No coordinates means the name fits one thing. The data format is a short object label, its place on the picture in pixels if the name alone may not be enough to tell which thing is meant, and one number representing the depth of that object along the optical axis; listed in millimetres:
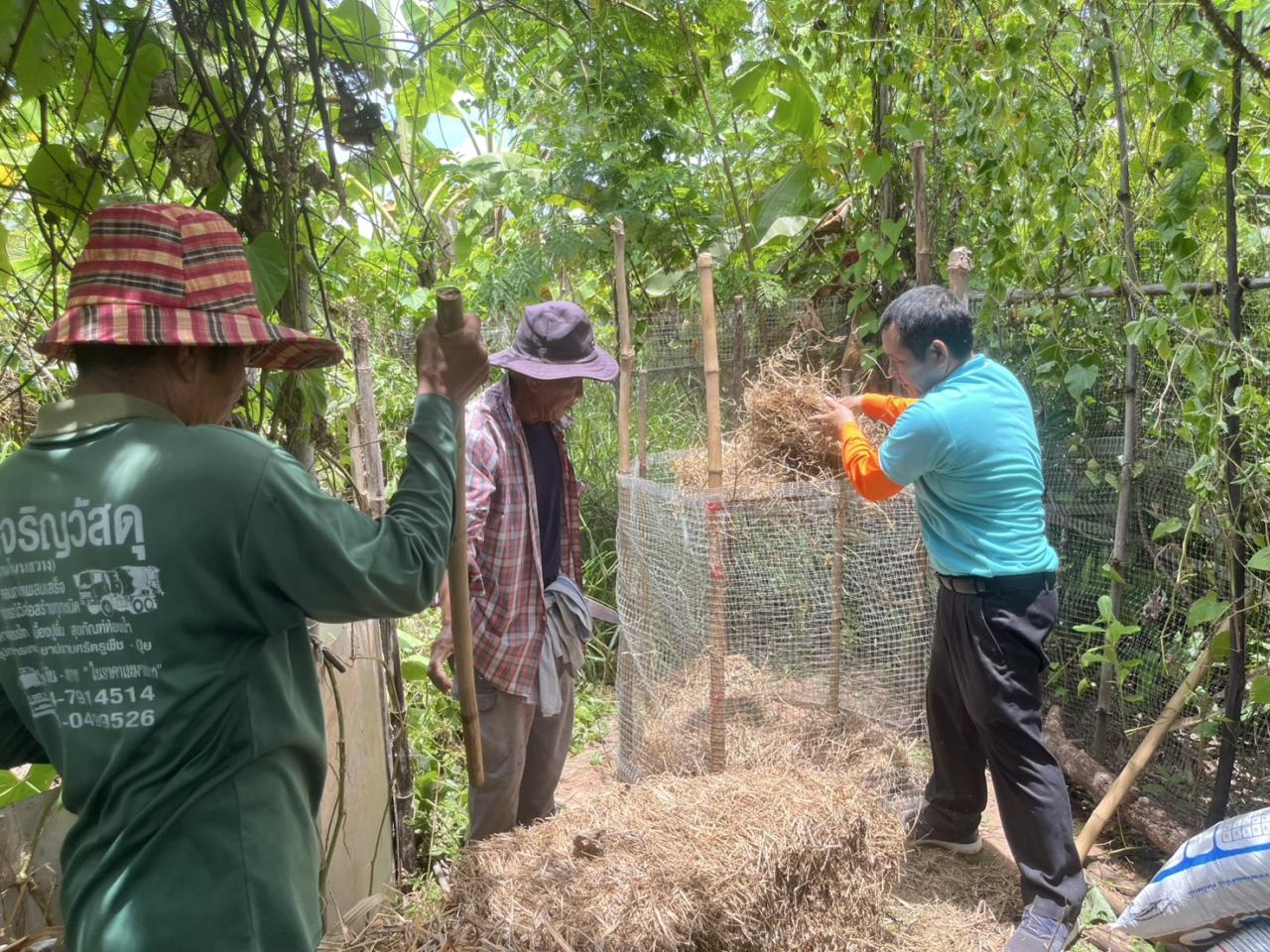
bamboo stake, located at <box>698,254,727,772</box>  3789
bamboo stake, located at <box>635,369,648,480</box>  4629
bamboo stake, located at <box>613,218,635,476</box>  4480
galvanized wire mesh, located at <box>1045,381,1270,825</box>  3482
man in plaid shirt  3098
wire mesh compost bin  4039
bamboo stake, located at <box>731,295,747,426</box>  5141
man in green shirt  1372
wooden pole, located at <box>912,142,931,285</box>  4484
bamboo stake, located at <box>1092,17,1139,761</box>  3555
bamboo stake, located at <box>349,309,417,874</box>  3357
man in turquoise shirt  3160
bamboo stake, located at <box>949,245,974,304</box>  3838
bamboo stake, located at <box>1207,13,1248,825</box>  2998
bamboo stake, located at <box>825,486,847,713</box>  4078
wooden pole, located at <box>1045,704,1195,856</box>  3572
